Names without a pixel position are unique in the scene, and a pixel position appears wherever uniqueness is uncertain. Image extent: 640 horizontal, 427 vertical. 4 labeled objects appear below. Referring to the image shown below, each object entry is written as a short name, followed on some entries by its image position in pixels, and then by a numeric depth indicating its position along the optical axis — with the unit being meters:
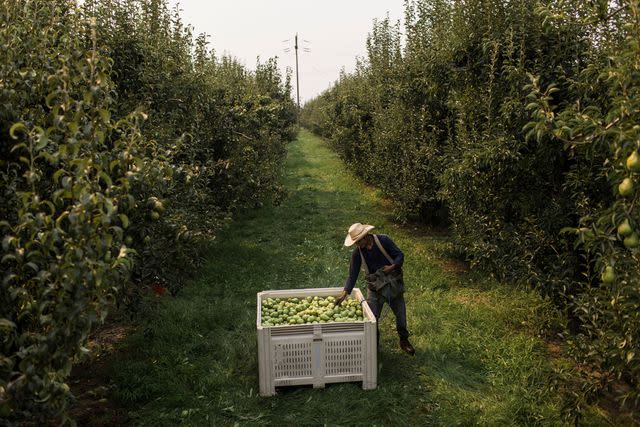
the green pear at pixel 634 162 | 3.17
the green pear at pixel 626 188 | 3.28
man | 6.95
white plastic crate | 6.26
